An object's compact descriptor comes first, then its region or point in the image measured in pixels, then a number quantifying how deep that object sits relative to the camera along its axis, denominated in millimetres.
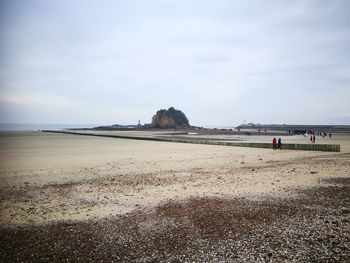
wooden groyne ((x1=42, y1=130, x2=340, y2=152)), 32406
